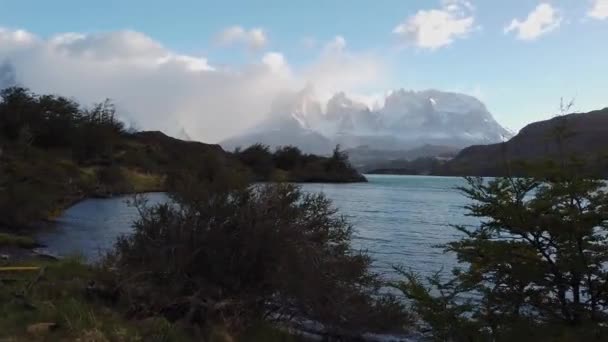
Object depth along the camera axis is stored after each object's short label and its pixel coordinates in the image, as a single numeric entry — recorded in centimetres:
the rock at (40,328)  771
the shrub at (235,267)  991
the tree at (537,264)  870
